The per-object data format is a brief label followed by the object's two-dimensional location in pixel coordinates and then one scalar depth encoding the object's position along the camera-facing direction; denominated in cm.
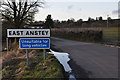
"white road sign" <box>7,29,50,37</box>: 877
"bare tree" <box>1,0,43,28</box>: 2578
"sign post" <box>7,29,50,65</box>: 866
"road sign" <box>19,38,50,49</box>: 865
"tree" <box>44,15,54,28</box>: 6018
